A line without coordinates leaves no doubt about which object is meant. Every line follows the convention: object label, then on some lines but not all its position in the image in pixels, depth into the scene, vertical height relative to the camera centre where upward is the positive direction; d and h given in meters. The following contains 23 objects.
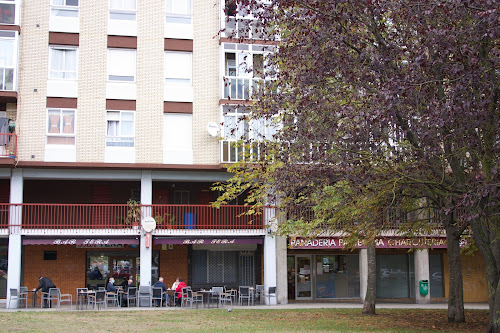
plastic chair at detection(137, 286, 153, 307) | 24.34 -1.85
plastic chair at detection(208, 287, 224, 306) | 23.73 -1.70
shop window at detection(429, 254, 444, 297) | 30.61 -1.51
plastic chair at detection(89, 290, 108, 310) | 22.19 -1.79
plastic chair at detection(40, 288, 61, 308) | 23.08 -1.86
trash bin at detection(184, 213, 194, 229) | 27.53 +1.21
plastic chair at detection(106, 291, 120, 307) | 22.83 -1.98
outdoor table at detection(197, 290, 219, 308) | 23.64 -1.76
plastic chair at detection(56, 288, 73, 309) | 23.07 -2.18
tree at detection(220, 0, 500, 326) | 11.79 +2.94
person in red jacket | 23.83 -1.69
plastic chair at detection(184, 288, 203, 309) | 23.45 -1.96
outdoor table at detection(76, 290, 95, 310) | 22.64 -1.74
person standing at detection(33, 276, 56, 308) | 24.10 -1.43
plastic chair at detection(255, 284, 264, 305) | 26.19 -1.90
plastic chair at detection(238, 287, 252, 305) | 25.02 -1.88
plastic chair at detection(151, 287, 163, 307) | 23.81 -1.78
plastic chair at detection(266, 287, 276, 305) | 25.50 -1.95
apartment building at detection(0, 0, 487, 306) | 25.30 +4.32
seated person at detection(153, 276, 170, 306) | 24.14 -1.54
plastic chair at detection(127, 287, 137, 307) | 23.70 -1.82
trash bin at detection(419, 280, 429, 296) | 28.17 -1.87
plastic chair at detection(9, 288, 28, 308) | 23.59 -1.85
